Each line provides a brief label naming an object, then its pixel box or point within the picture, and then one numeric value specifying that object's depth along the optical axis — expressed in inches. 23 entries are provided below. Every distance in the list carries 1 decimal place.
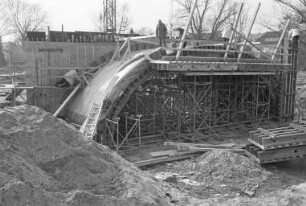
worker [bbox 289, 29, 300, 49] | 745.1
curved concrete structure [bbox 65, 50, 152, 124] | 552.4
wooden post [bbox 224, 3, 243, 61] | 634.0
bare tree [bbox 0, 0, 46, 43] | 2506.9
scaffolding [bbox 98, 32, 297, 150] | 588.6
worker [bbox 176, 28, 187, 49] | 753.0
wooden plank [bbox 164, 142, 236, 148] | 556.1
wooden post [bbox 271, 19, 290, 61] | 726.6
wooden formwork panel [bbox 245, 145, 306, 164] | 505.0
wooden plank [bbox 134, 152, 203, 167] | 502.3
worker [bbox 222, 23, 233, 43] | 754.2
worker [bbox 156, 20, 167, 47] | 569.3
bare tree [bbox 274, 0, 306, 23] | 1251.6
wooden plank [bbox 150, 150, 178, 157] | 537.0
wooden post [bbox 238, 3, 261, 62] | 655.1
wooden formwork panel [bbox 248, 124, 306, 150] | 503.5
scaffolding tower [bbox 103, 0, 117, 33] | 1440.2
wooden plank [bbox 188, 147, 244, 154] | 539.8
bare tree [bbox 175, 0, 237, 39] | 1766.7
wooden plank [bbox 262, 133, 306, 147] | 502.9
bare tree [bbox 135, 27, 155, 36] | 2516.0
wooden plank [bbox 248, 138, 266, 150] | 503.2
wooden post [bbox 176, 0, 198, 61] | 566.1
